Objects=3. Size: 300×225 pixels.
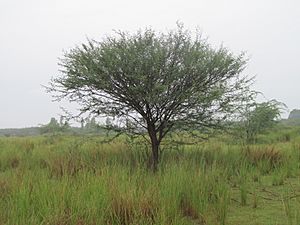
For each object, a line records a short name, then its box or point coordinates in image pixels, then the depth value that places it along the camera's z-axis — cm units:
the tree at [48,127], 4589
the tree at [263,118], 2077
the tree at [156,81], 948
